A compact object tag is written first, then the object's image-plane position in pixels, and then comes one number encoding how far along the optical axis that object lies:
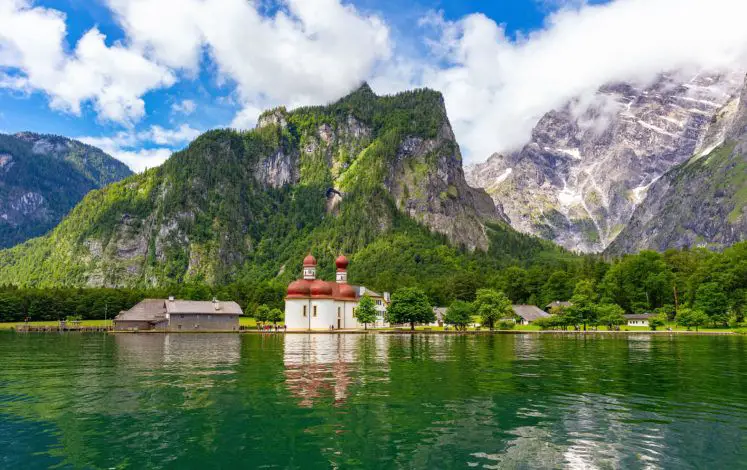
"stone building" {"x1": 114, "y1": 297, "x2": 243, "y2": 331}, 146.38
